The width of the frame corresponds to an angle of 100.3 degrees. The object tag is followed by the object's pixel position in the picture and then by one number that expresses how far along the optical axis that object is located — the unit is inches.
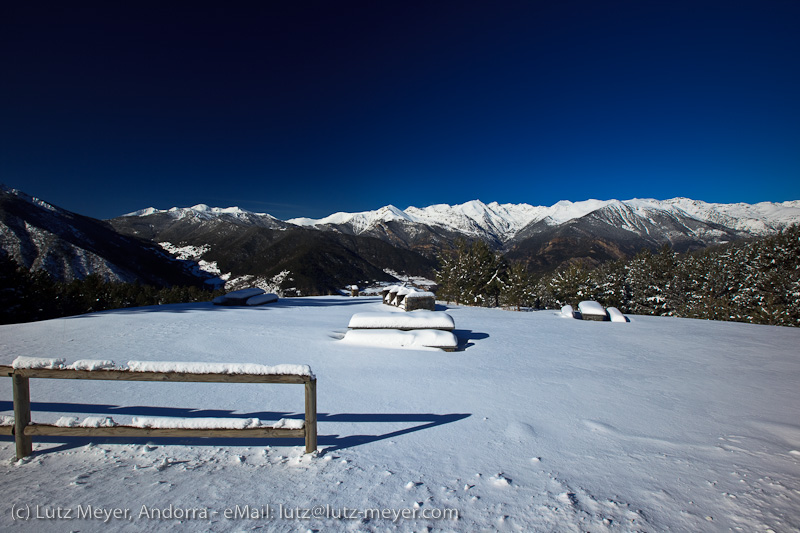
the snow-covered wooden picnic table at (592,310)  637.3
